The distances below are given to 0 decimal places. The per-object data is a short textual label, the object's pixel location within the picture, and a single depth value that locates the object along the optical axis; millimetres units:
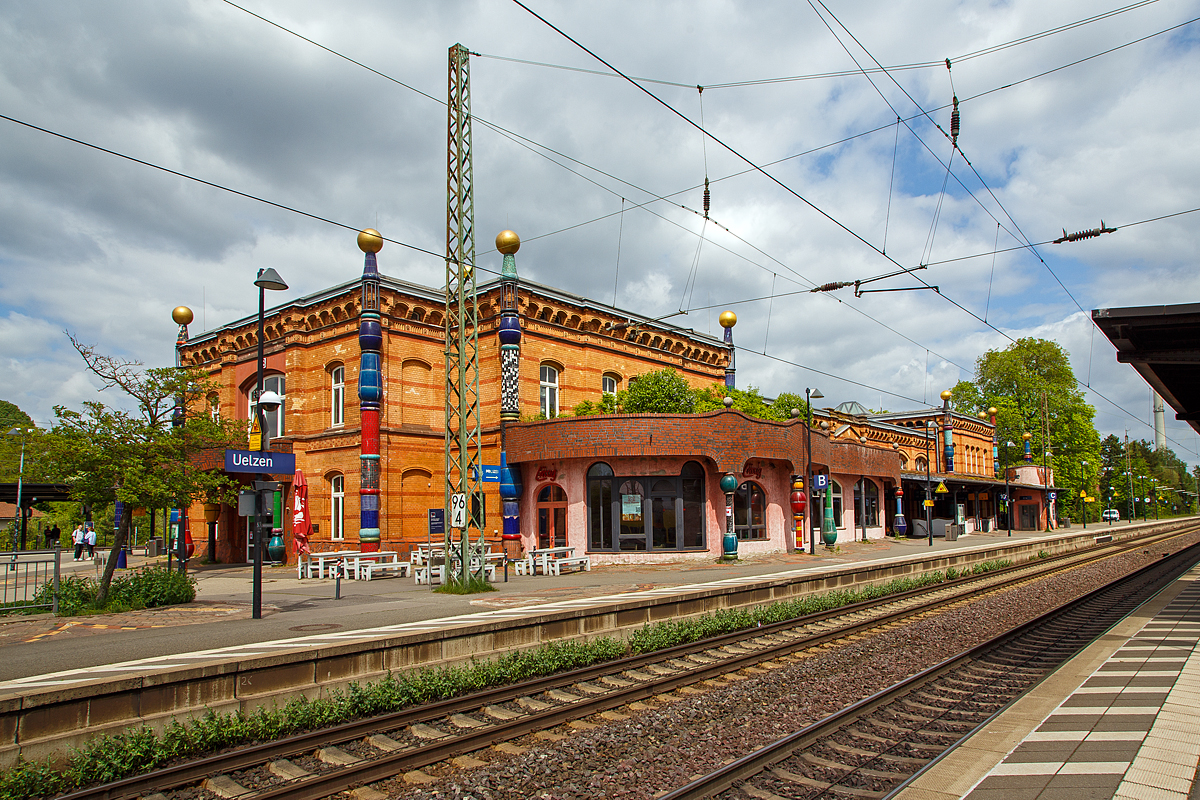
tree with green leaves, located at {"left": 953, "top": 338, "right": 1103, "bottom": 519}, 64312
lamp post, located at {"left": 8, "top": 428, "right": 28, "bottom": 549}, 31988
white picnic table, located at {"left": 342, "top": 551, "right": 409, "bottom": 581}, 22612
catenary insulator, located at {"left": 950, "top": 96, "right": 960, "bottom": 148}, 13800
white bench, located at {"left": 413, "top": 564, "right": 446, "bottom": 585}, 19469
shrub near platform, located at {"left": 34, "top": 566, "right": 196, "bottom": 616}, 13898
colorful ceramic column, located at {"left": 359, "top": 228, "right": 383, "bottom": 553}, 26703
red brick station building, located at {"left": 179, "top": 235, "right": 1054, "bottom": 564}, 25453
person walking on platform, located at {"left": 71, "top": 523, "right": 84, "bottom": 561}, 31766
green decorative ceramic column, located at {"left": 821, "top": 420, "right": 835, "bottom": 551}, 31531
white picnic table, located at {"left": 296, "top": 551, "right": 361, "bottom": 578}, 22888
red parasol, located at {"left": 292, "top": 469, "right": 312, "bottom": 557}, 23553
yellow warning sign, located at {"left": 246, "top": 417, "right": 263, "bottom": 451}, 20319
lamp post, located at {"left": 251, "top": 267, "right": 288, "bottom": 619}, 13344
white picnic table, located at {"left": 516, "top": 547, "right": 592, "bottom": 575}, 22234
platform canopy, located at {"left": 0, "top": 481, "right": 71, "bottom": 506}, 32844
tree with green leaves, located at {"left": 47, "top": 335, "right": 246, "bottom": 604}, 13898
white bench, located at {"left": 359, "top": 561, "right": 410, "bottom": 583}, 22516
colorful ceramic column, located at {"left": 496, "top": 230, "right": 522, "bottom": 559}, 27016
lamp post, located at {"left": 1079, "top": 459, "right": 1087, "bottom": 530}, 64312
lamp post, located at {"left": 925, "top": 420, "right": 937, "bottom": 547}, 56331
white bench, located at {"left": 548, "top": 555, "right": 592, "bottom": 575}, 22297
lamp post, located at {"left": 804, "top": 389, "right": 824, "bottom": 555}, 29016
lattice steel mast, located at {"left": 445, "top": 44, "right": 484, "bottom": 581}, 16781
